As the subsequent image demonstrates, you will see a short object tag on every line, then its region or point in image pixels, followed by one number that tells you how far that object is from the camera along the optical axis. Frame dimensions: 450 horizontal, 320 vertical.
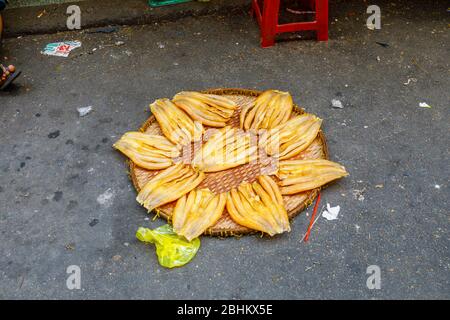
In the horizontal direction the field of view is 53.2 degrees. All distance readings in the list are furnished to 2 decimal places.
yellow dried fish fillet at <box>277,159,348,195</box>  2.85
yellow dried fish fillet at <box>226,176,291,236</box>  2.64
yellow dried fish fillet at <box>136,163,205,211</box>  2.79
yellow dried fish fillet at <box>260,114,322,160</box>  3.06
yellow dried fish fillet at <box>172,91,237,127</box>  3.29
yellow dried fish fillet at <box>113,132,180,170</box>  3.01
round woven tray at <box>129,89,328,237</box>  2.71
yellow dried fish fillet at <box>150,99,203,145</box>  3.18
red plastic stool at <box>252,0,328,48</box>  3.88
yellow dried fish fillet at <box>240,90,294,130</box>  3.26
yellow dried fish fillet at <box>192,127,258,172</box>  2.98
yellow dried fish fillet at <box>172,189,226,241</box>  2.64
